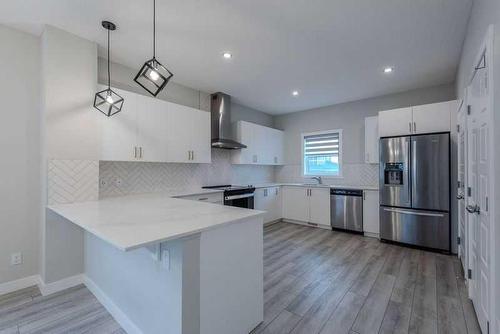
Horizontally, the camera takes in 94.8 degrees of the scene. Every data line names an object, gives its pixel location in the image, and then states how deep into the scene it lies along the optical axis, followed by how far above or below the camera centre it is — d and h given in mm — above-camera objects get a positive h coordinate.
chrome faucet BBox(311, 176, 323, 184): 5379 -213
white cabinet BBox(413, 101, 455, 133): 3473 +817
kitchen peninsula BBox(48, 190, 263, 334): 1370 -681
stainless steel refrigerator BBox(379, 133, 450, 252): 3404 -309
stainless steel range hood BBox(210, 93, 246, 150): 4328 +952
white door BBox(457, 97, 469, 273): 2414 -164
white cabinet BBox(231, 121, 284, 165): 4844 +584
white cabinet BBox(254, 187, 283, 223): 4762 -693
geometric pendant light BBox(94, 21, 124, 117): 2382 +783
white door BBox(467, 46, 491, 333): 1573 -138
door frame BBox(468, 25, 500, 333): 1366 +9
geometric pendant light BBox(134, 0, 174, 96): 1812 +758
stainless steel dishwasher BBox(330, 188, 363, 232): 4344 -753
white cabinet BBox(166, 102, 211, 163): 3562 +573
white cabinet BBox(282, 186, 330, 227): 4777 -759
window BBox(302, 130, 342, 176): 5262 +405
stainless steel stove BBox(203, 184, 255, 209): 4008 -471
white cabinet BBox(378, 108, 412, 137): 3727 +802
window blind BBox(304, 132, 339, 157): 5309 +606
